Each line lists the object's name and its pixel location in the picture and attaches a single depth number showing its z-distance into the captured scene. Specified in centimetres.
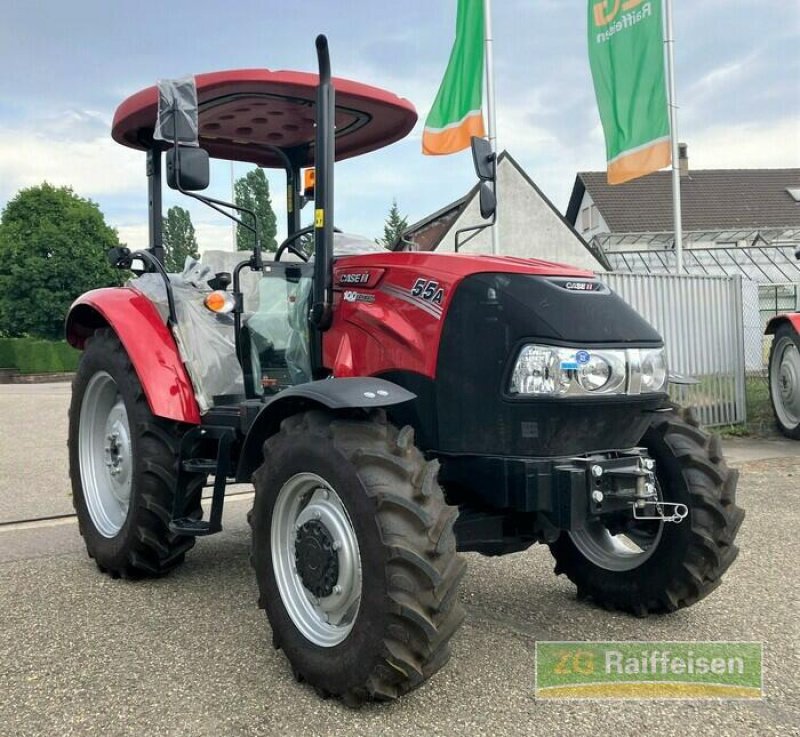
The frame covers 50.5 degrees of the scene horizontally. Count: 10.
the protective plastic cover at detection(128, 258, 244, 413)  437
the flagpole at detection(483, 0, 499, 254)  1088
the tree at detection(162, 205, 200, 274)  6054
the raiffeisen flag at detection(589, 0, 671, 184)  1092
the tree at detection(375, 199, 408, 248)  5114
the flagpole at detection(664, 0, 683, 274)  1093
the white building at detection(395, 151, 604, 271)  2797
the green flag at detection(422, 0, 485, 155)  1112
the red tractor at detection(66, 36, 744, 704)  285
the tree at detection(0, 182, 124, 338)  4397
